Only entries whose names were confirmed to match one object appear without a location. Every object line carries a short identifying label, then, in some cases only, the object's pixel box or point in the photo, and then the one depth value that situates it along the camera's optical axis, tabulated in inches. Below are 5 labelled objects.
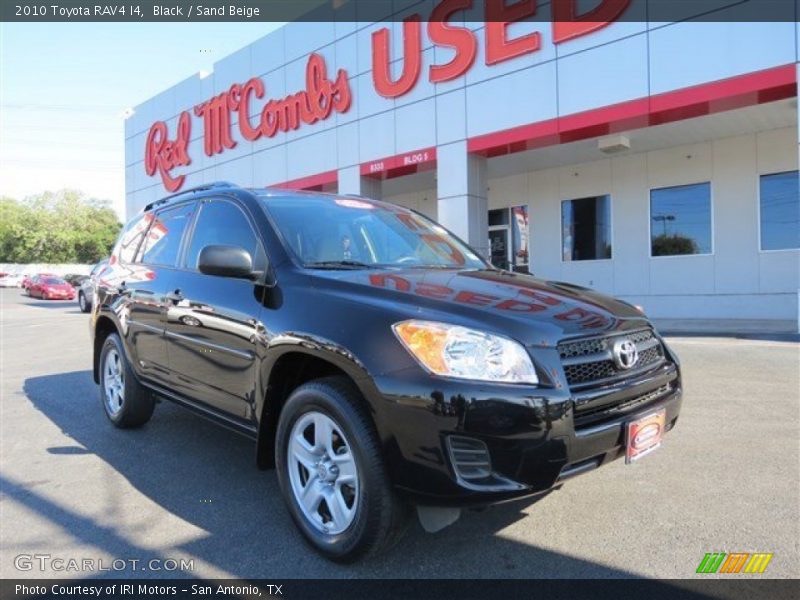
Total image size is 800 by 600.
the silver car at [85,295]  854.7
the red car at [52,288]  1398.6
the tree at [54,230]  2861.7
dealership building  455.5
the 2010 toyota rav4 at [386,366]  92.8
